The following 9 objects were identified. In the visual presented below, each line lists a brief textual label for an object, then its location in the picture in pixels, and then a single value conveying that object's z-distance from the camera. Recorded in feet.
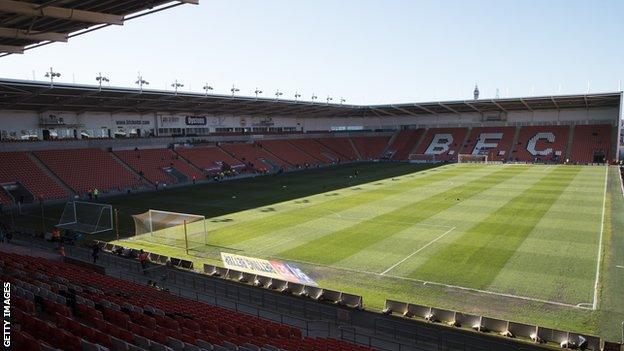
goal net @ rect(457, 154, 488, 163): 243.81
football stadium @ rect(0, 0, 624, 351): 45.29
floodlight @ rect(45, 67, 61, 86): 131.23
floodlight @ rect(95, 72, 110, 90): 144.56
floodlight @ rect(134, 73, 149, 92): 153.65
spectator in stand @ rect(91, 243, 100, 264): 74.54
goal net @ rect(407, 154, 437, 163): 257.14
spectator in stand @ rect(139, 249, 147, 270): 69.67
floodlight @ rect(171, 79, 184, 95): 167.21
